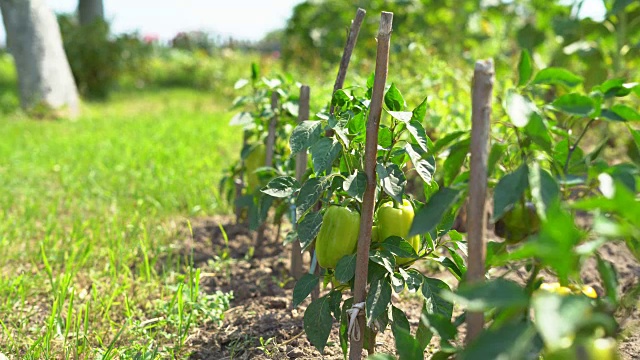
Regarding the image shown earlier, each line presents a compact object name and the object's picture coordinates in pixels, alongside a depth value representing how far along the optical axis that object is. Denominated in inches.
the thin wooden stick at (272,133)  95.4
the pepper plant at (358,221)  54.7
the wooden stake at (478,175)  41.4
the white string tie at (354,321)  55.9
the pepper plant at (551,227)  31.5
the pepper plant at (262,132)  92.6
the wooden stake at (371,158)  53.7
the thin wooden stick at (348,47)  64.1
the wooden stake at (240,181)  106.7
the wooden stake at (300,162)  83.4
